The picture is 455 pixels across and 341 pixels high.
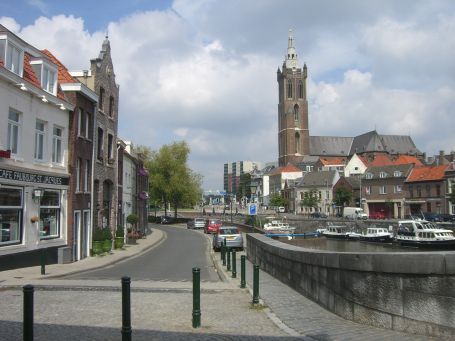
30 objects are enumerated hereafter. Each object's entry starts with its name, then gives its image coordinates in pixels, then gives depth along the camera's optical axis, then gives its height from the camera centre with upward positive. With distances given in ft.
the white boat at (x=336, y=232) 220.23 -8.52
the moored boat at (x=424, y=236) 161.01 -8.02
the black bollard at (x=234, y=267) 52.74 -5.60
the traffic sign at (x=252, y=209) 120.51 +1.15
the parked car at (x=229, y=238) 97.25 -4.67
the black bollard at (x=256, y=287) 34.45 -5.09
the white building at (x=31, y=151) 57.41 +8.28
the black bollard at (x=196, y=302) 26.96 -4.74
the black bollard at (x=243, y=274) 42.68 -5.20
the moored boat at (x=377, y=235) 196.44 -9.14
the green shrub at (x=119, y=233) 101.05 -3.62
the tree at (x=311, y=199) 358.02 +10.12
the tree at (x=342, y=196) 320.09 +10.74
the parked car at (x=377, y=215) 286.66 -1.37
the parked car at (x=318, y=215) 310.24 -1.15
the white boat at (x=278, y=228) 215.31 -6.28
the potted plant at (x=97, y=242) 82.48 -4.41
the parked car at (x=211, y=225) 177.47 -3.90
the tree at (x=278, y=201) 413.39 +10.31
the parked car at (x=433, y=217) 217.56 -2.13
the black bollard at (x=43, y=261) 54.88 -5.01
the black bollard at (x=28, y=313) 17.65 -3.49
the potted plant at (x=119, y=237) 98.89 -4.42
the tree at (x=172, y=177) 245.04 +18.51
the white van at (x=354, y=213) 275.59 -0.09
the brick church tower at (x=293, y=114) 471.62 +94.02
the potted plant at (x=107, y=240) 84.48 -4.26
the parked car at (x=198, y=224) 214.69 -4.17
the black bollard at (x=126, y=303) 21.38 -3.81
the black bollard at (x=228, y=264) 60.18 -6.08
